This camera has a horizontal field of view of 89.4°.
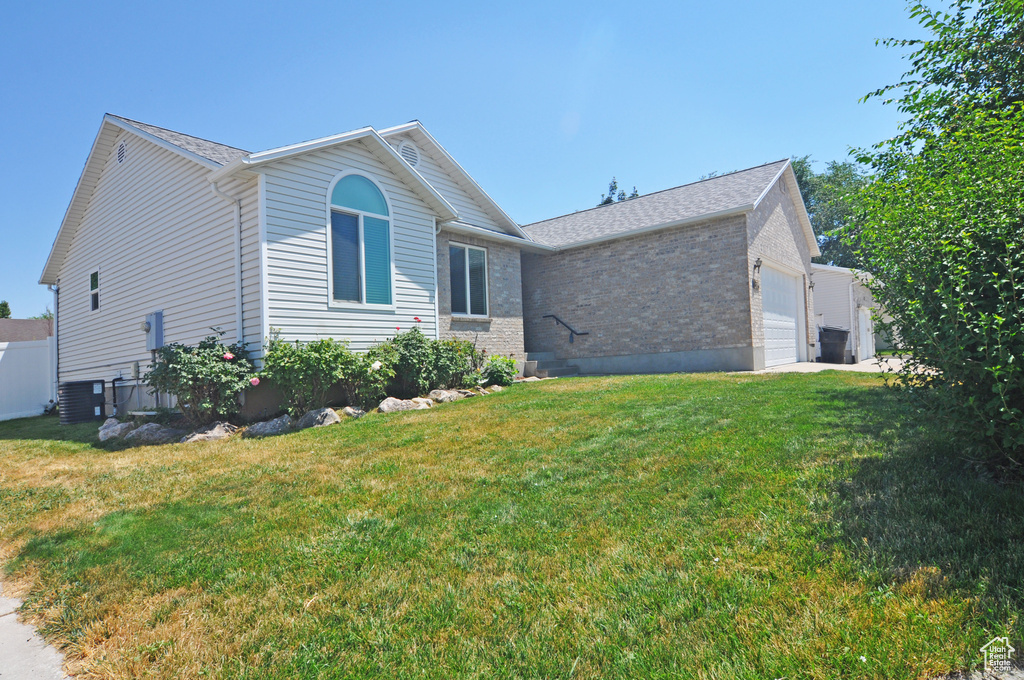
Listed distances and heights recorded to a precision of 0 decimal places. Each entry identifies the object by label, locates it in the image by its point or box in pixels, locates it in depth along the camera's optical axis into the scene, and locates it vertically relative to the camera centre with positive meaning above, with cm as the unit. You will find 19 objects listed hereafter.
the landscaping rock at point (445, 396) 932 -75
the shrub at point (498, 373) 1129 -42
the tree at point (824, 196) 3712 +1119
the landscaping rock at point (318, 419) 767 -90
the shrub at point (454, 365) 990 -20
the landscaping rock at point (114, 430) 815 -105
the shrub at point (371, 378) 874 -35
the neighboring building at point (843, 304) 1914 +152
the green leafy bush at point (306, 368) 791 -15
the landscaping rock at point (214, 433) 734 -103
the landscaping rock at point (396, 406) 848 -81
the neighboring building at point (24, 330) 2316 +174
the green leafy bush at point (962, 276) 270 +38
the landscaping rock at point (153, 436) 756 -107
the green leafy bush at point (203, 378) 764 -23
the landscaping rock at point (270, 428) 745 -99
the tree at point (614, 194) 4447 +1351
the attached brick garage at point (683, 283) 1279 +183
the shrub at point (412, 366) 938 -17
